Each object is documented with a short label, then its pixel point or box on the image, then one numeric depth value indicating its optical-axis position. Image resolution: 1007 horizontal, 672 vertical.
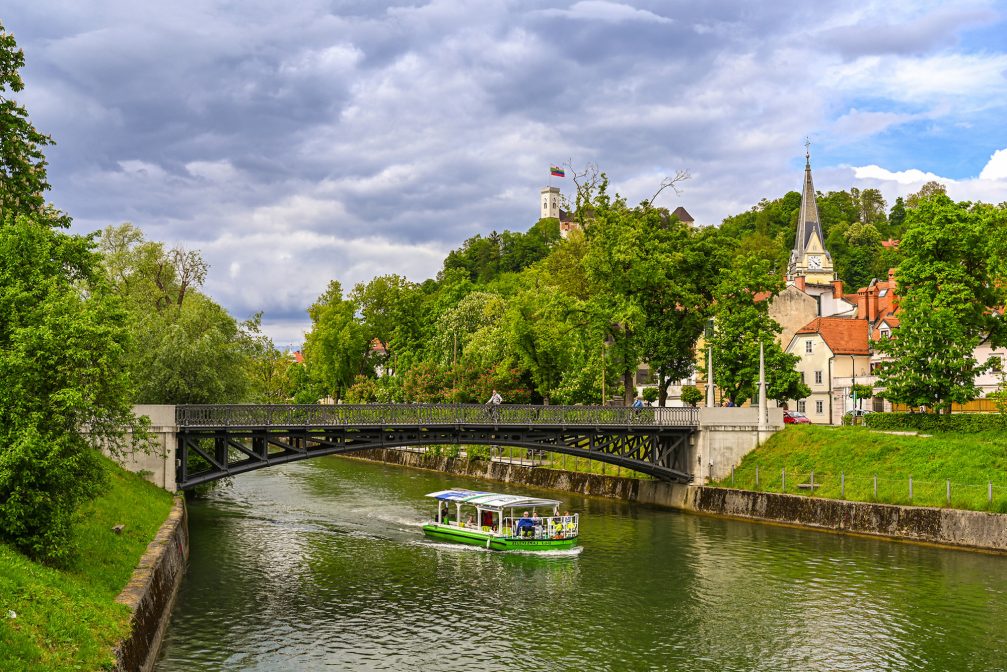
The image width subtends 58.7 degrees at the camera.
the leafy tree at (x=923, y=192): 165.62
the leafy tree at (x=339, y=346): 108.69
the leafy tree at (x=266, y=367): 60.22
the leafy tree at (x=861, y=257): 149.88
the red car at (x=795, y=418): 73.12
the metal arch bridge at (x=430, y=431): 43.69
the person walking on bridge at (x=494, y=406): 51.53
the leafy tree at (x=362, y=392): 104.50
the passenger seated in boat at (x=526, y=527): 45.34
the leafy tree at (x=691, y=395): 80.19
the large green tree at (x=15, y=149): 35.91
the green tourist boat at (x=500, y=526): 44.91
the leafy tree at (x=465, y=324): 97.36
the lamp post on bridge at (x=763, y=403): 58.58
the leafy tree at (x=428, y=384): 89.19
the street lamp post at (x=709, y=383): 60.31
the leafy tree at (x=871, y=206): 189.38
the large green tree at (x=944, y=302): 52.66
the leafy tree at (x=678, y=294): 66.88
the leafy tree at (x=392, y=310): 110.56
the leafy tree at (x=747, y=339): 62.62
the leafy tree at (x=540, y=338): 76.69
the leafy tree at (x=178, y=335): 51.84
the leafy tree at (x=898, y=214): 184.38
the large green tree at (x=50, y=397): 23.14
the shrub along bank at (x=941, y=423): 52.47
